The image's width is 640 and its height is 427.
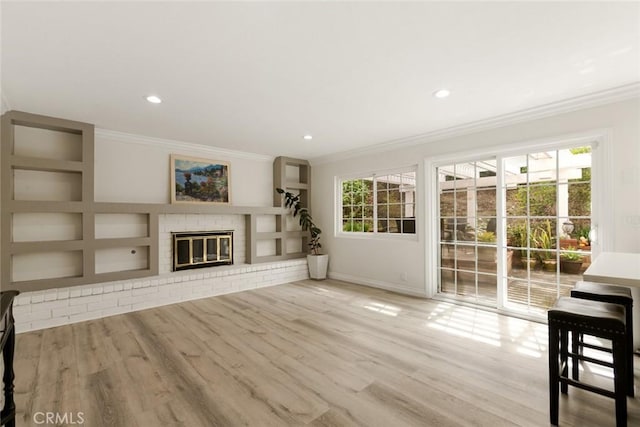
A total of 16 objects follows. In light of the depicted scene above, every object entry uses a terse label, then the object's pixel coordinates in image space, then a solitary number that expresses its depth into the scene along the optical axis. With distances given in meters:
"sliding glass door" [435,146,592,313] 3.15
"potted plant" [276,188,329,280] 5.61
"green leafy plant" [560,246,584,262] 3.12
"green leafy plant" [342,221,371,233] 5.29
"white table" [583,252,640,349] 1.48
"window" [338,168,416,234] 4.65
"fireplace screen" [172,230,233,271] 4.55
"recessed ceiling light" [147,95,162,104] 2.91
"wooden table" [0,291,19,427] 1.32
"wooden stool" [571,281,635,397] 1.97
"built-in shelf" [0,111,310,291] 3.30
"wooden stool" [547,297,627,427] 1.56
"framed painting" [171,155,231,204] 4.64
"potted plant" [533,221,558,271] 3.29
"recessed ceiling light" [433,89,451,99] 2.78
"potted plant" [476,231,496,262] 3.72
